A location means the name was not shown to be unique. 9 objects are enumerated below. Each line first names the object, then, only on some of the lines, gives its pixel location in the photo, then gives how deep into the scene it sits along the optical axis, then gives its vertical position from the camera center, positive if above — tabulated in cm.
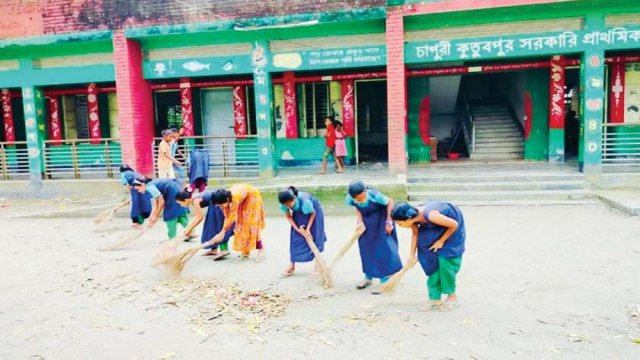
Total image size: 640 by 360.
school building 1015 +147
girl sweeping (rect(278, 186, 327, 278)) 546 -95
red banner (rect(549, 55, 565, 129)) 1206 +79
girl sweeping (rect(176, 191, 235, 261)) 624 -99
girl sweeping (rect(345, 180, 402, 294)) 502 -101
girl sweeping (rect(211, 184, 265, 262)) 605 -93
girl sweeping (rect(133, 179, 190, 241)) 702 -85
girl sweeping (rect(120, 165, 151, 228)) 830 -99
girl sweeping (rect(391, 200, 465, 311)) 430 -93
